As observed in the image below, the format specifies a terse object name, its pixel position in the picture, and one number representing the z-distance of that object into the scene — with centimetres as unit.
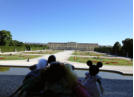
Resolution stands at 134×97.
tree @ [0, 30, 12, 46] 2430
